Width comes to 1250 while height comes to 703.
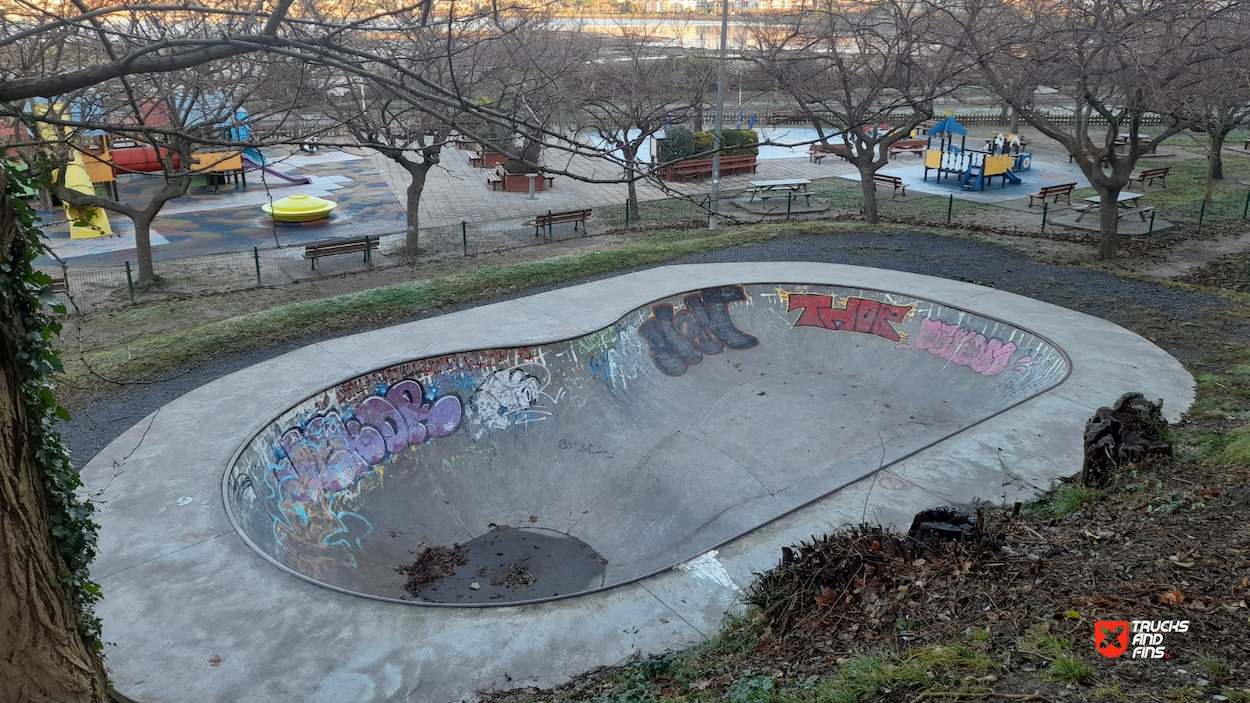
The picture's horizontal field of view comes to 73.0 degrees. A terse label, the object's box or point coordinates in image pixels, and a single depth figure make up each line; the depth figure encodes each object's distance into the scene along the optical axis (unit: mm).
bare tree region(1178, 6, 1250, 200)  17953
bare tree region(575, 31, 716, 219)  27053
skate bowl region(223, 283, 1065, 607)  10297
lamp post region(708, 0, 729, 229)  21312
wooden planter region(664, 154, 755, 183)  33750
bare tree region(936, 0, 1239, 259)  17125
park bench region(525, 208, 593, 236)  24531
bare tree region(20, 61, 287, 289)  17109
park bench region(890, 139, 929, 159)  41031
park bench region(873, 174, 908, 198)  30344
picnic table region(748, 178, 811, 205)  28141
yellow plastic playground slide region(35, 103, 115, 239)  24906
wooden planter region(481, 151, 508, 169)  38325
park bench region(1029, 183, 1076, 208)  27144
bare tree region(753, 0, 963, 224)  21672
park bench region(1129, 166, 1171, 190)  30964
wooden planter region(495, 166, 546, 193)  33000
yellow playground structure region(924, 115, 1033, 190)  31953
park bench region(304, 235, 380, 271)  21270
